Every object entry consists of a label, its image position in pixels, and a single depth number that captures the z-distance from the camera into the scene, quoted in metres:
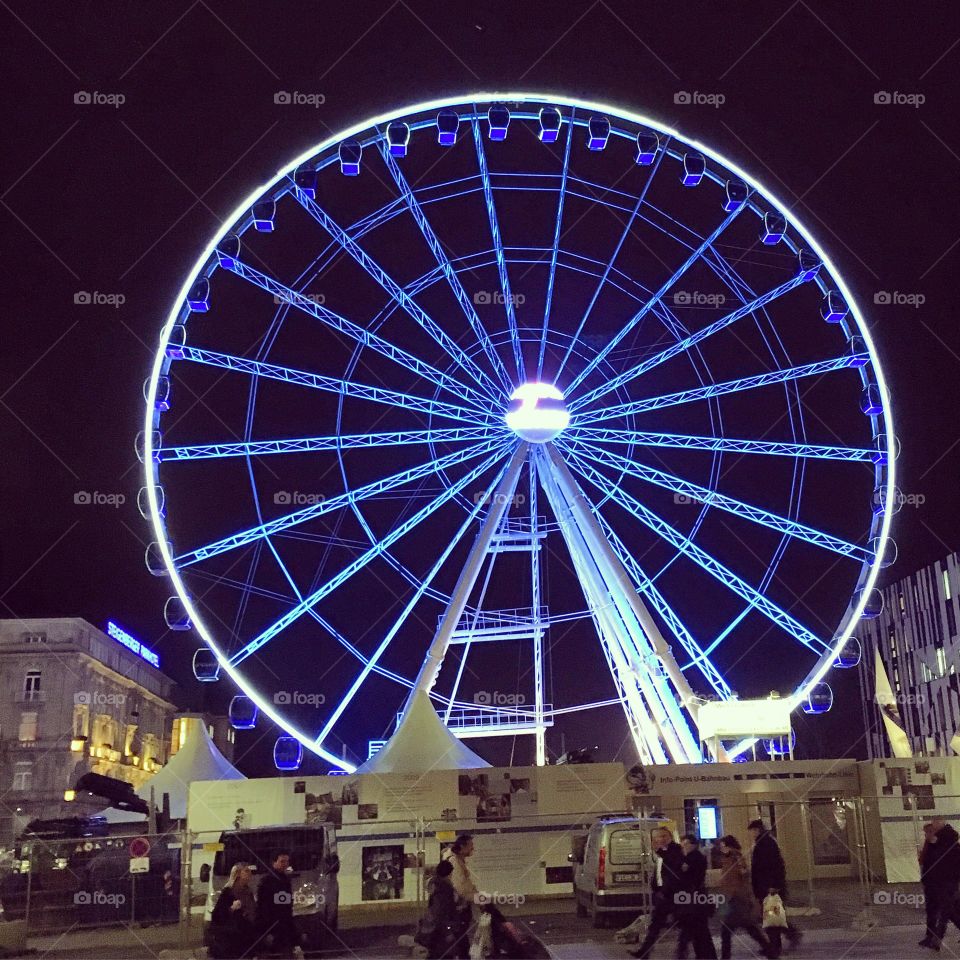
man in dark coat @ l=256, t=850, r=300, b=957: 12.32
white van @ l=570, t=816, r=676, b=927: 14.51
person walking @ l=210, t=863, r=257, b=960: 12.23
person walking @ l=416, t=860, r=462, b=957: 11.78
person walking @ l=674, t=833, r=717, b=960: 11.26
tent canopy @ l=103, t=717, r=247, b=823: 24.39
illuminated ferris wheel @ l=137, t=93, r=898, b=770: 20.94
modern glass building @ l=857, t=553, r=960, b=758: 68.12
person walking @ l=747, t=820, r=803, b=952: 12.95
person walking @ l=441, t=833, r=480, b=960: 11.89
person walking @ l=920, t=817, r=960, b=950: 12.20
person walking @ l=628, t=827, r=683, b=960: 11.68
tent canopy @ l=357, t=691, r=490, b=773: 21.09
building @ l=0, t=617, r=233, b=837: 62.38
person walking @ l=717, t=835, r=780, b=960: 11.66
